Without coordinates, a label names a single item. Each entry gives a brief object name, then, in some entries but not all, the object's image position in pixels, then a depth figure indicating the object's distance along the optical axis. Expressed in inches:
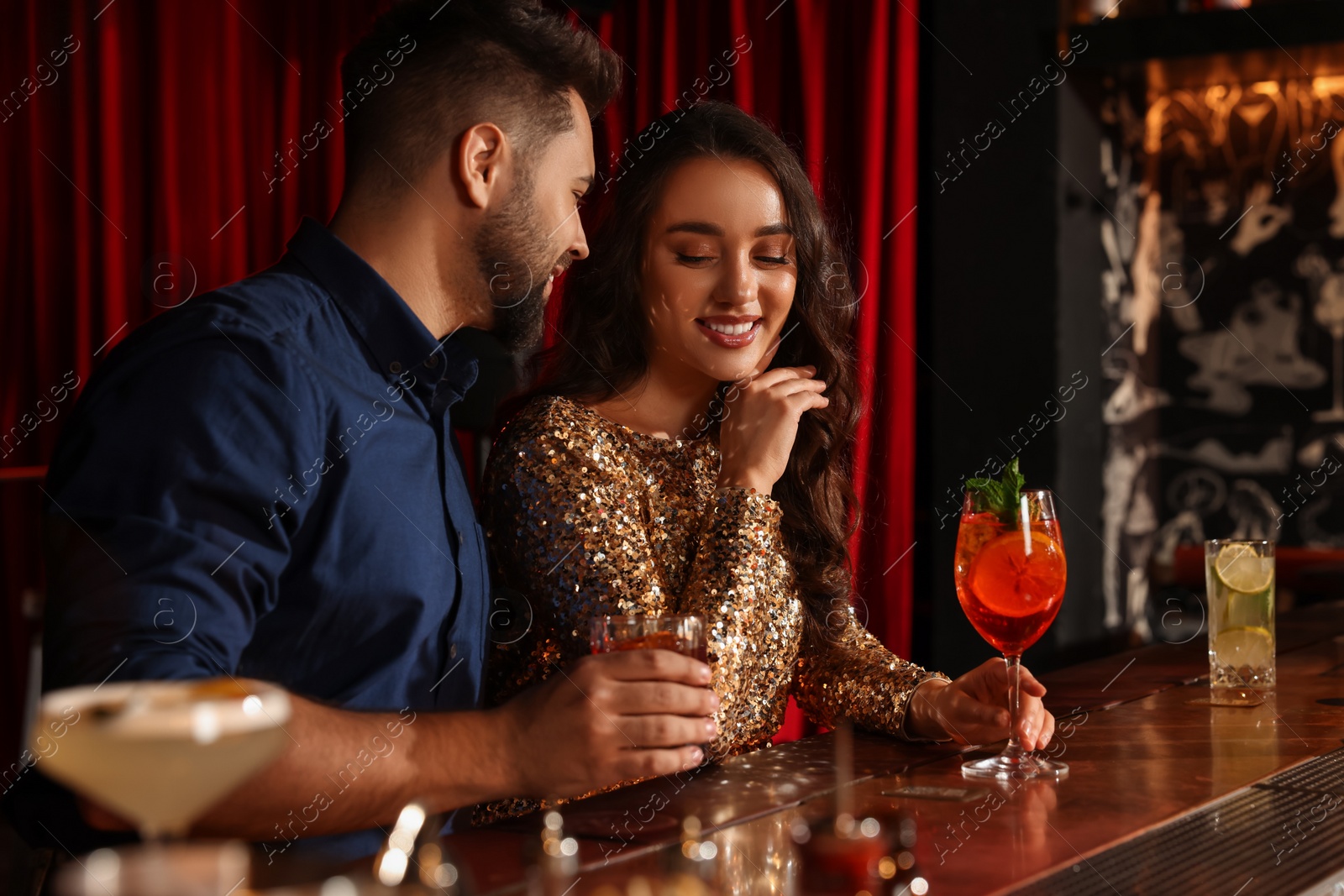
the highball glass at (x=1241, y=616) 64.6
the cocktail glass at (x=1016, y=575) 51.4
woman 65.4
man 42.6
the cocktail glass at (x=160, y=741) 21.5
